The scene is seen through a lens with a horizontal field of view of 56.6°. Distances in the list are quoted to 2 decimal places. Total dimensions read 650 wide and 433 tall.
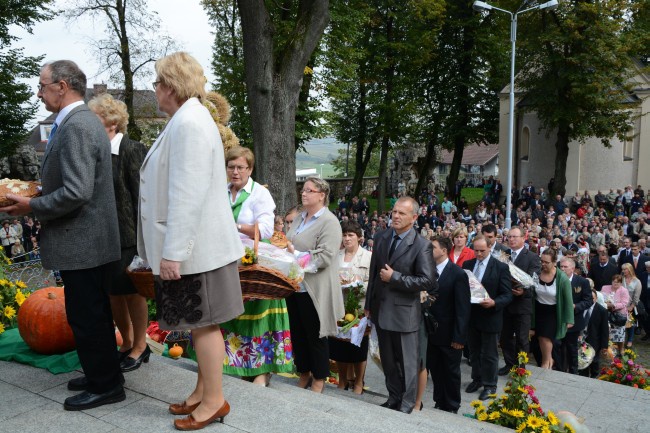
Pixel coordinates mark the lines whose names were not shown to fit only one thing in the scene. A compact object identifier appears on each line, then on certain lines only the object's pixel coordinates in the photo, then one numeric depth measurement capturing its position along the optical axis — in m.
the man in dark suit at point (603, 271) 14.53
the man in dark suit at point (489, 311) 7.55
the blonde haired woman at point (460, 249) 9.23
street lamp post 20.26
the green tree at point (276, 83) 11.56
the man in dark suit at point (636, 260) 14.46
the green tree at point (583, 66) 27.64
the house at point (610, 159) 34.84
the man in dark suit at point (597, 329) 10.09
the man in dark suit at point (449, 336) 6.55
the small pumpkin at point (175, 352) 5.61
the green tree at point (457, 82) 34.47
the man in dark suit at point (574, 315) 9.15
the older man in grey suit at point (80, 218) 3.36
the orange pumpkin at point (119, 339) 4.96
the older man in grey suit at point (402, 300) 5.29
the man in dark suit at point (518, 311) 8.20
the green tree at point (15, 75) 24.17
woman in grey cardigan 5.24
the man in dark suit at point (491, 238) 8.68
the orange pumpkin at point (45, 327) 4.47
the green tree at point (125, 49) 24.19
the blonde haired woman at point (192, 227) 3.01
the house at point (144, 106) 24.72
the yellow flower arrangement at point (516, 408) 5.00
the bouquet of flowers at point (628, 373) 8.24
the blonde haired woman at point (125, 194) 4.11
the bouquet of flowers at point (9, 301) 5.52
